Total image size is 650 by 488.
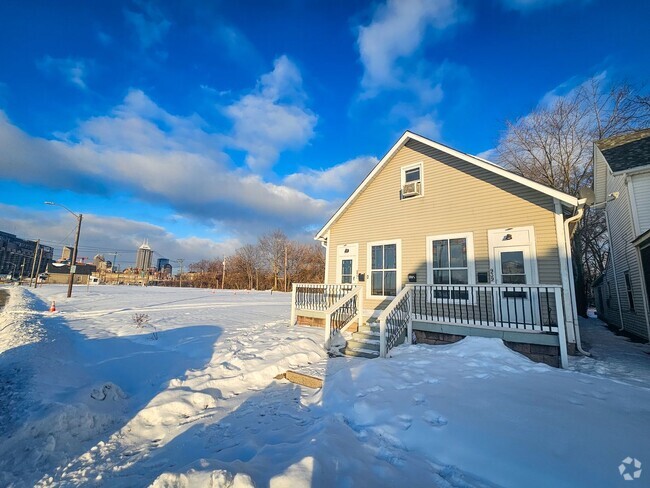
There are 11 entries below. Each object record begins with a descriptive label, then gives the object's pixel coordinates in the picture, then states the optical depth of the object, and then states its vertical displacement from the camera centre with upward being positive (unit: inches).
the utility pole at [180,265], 2170.8 +115.7
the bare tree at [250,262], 1726.6 +114.4
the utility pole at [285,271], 1538.4 +58.5
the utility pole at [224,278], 1734.4 +12.8
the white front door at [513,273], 278.9 +14.0
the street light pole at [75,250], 804.6 +77.0
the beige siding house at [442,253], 265.7 +37.6
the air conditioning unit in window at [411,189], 369.1 +121.3
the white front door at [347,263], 416.2 +29.6
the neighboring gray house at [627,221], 349.1 +92.6
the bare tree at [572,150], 650.8 +340.1
